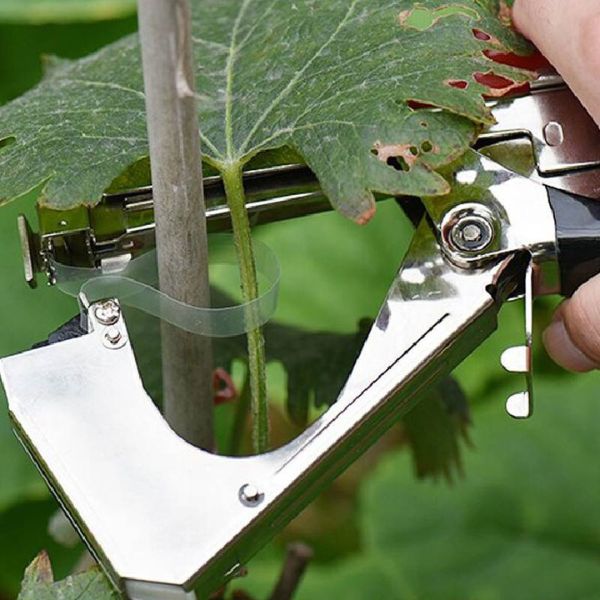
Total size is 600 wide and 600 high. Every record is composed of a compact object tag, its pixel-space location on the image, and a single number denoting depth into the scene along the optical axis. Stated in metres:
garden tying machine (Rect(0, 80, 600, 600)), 0.50
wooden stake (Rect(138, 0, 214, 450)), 0.48
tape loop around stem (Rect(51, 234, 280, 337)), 0.54
